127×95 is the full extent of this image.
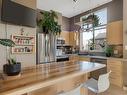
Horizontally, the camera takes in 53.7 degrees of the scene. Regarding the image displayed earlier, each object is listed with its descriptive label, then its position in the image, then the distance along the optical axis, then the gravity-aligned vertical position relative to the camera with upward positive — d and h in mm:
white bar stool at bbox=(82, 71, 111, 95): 2023 -653
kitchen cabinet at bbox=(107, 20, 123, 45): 4258 +494
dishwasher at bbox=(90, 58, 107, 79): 4417 -856
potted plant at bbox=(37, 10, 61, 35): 4305 +829
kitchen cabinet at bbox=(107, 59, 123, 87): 3820 -747
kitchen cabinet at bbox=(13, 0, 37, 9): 3209 +1177
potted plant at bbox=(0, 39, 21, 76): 1464 -244
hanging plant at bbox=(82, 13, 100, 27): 3864 +834
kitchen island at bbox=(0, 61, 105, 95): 1189 -375
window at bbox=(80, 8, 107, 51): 5284 +581
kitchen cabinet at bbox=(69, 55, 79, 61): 5559 -460
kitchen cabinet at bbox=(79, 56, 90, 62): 4977 -474
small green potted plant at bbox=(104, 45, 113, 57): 4590 -156
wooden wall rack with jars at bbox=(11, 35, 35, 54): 3125 +77
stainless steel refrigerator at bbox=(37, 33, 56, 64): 4318 -42
